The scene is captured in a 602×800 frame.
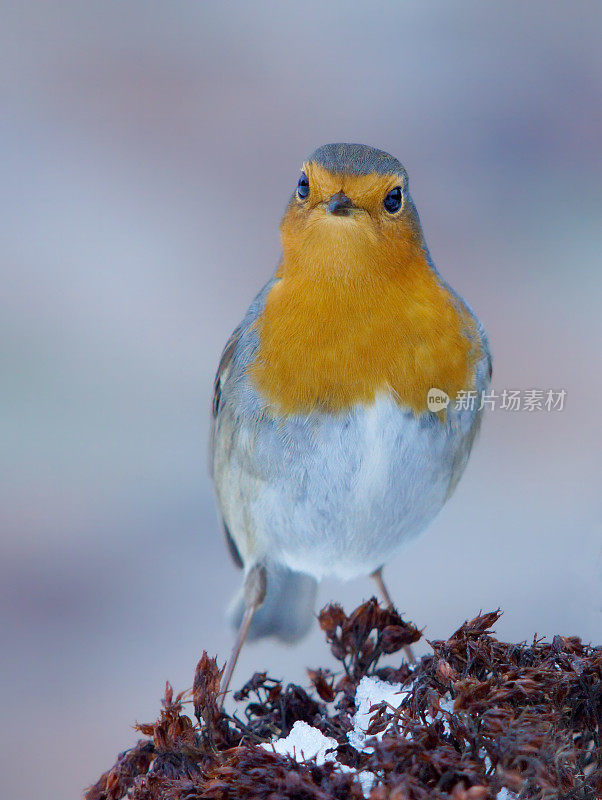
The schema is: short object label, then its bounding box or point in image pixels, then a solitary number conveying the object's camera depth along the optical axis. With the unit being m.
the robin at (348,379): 2.79
